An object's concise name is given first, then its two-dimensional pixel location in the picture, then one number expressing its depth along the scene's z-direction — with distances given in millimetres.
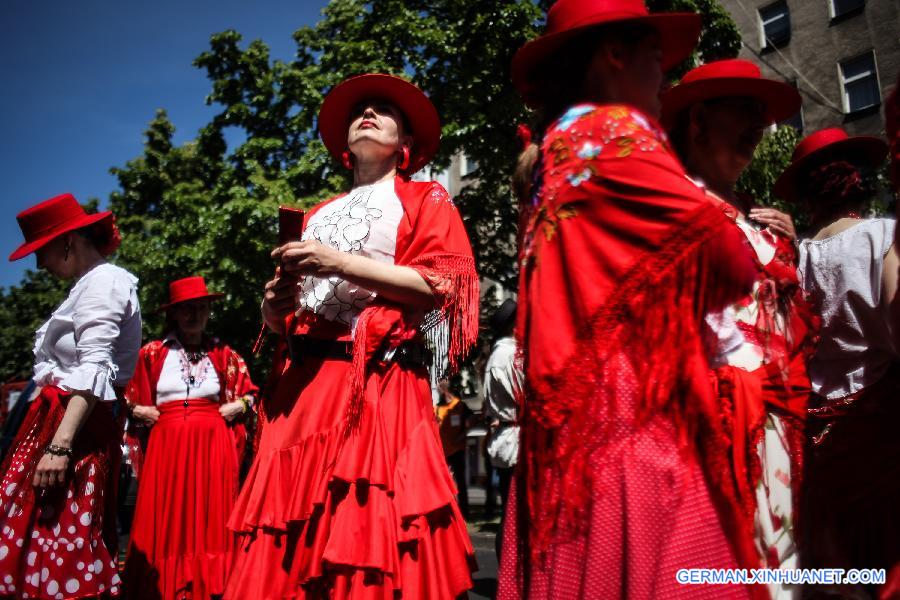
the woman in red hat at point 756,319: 1631
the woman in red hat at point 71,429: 3197
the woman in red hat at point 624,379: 1366
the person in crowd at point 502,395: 4953
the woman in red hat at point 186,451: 4809
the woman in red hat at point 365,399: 2393
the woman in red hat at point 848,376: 2369
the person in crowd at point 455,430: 10445
